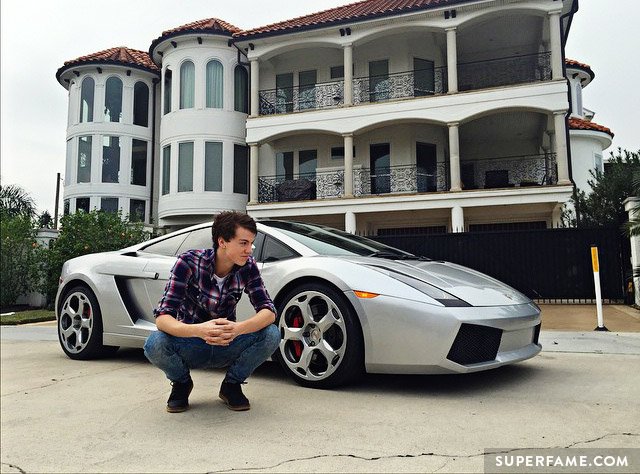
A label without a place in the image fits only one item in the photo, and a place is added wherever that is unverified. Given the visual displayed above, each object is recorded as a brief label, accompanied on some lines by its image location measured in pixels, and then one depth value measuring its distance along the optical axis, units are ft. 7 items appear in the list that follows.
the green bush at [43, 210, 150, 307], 39.45
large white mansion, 54.85
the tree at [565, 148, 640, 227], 35.68
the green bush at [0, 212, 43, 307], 41.45
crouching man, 9.31
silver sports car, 10.80
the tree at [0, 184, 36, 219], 59.57
